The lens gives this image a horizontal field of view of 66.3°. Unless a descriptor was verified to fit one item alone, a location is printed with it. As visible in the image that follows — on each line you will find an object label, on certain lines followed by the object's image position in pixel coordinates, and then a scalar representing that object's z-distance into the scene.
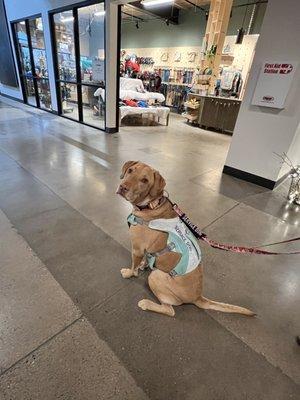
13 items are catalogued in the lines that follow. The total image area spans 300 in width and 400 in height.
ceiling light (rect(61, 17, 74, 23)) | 6.22
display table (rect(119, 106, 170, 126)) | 6.84
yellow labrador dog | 1.34
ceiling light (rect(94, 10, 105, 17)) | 6.05
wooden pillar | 7.31
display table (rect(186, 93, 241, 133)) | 7.06
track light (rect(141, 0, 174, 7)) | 7.94
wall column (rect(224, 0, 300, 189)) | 2.97
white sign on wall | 3.06
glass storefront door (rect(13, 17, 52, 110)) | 7.49
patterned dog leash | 1.39
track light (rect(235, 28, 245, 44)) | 7.11
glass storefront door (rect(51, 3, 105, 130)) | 5.95
